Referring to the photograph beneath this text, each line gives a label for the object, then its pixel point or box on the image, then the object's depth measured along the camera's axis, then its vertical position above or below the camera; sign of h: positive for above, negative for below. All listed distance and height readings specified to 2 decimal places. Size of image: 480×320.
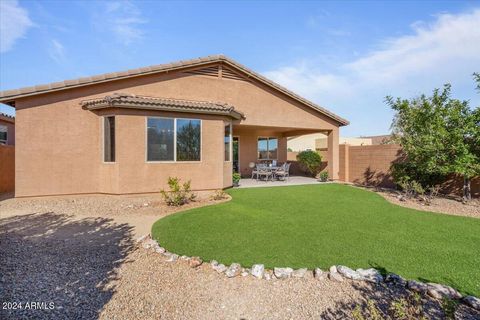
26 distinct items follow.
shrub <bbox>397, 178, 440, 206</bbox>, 11.15 -1.56
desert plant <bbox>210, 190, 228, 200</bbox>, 11.23 -1.68
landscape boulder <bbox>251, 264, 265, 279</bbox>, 4.54 -2.04
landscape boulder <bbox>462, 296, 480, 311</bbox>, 3.60 -2.07
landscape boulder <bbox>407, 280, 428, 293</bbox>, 3.98 -2.04
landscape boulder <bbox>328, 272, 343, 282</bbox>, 4.37 -2.06
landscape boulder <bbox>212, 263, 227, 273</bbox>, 4.77 -2.08
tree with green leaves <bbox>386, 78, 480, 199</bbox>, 10.17 +0.86
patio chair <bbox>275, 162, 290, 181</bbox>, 17.23 -0.95
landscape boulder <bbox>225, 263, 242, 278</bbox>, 4.60 -2.06
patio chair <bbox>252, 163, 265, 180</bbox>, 17.34 -0.65
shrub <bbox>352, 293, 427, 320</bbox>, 3.07 -2.10
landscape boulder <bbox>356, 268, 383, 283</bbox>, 4.30 -2.01
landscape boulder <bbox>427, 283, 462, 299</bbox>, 3.82 -2.04
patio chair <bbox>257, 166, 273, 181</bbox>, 17.11 -0.94
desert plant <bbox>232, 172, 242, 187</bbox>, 14.73 -1.16
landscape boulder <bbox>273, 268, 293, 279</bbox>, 4.49 -2.04
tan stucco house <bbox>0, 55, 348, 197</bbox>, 10.67 +1.13
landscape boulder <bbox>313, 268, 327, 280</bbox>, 4.45 -2.05
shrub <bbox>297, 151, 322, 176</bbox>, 18.69 -0.15
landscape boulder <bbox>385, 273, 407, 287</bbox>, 4.17 -2.03
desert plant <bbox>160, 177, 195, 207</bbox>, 10.09 -1.52
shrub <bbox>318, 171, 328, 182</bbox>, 17.53 -1.25
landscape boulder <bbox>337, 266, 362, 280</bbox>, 4.38 -2.01
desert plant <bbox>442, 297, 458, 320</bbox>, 2.93 -1.75
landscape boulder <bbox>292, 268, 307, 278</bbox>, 4.50 -2.05
